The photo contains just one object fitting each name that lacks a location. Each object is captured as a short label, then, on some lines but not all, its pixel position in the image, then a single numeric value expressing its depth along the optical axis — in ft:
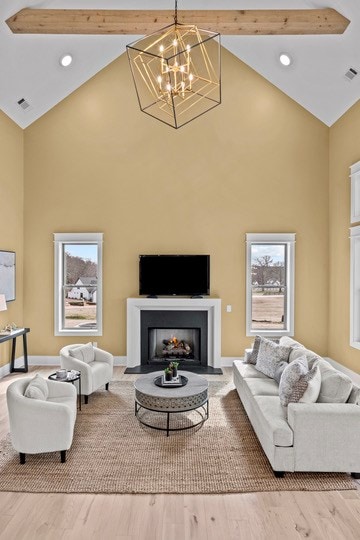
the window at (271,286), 22.39
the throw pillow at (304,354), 12.65
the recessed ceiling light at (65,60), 19.68
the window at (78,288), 22.40
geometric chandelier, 21.75
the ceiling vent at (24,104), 20.36
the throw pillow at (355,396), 10.78
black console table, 20.04
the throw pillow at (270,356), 14.76
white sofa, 10.20
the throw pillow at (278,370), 13.98
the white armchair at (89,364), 15.62
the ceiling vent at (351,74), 17.43
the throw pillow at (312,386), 10.78
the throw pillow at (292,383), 10.89
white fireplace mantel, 21.61
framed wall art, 19.61
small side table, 13.85
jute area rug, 10.02
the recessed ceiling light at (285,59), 19.60
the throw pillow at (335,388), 10.82
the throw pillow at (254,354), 16.67
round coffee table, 12.75
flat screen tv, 21.93
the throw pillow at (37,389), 11.36
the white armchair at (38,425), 10.82
